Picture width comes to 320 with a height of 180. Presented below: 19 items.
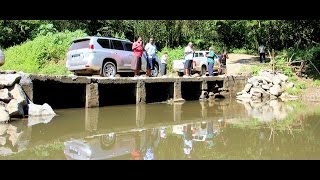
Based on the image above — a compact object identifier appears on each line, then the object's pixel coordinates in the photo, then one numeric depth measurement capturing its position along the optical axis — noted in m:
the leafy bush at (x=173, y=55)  18.88
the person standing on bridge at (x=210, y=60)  13.09
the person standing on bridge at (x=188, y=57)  12.66
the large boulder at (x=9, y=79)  6.97
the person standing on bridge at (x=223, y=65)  16.54
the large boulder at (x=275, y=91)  12.83
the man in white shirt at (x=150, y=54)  11.47
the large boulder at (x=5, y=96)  6.76
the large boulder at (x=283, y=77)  13.69
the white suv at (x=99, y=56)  9.95
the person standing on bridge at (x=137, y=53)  10.52
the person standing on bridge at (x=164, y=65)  13.95
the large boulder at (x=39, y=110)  7.15
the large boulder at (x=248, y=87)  13.16
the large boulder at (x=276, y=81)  13.31
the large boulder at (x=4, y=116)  6.41
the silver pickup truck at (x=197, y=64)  15.99
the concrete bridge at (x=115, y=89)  8.73
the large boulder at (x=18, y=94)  6.85
